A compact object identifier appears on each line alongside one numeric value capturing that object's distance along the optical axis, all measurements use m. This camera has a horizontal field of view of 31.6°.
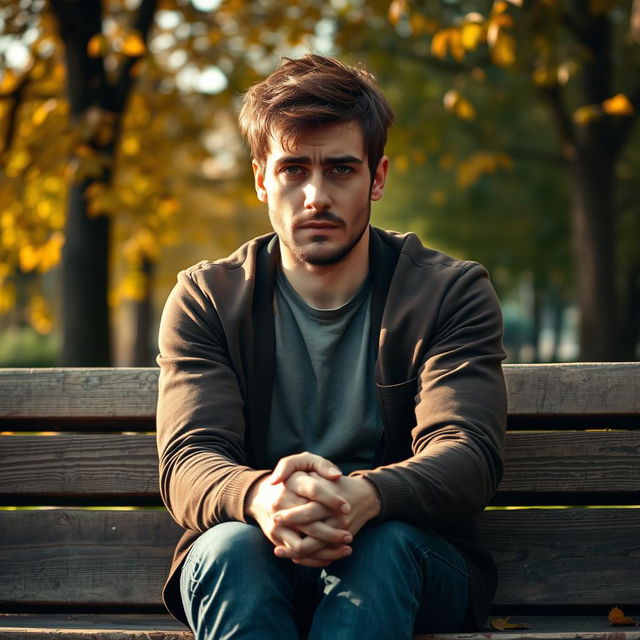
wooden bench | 3.65
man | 2.92
